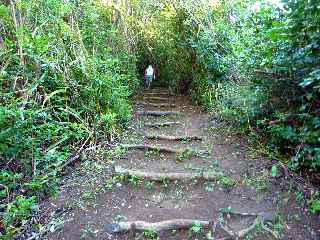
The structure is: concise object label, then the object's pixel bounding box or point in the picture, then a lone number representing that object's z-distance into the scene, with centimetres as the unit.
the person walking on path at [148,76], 1285
